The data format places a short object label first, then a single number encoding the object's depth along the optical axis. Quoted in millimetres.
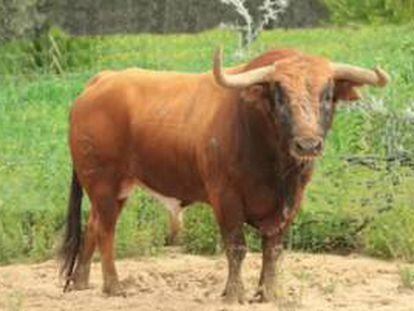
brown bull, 16860
